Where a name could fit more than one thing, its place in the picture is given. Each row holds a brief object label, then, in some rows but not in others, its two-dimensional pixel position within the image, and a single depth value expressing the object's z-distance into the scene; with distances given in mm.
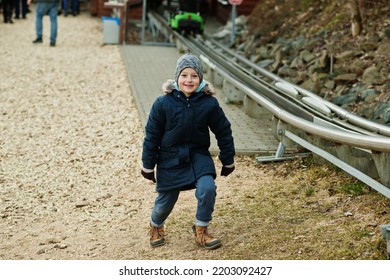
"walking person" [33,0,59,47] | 32353
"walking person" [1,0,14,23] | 42171
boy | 9653
